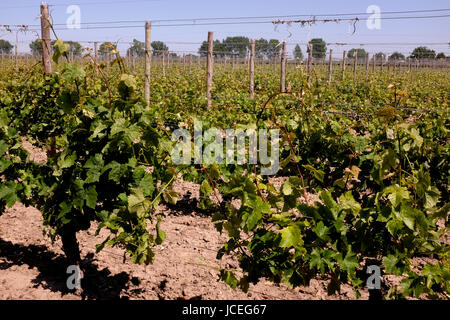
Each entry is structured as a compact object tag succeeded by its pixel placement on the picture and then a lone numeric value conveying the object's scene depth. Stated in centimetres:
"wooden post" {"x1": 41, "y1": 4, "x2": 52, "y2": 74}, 514
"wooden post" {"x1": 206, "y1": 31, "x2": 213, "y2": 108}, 807
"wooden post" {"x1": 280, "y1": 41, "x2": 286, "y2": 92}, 1046
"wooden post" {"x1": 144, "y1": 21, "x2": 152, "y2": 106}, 682
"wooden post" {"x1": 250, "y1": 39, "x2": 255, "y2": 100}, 998
